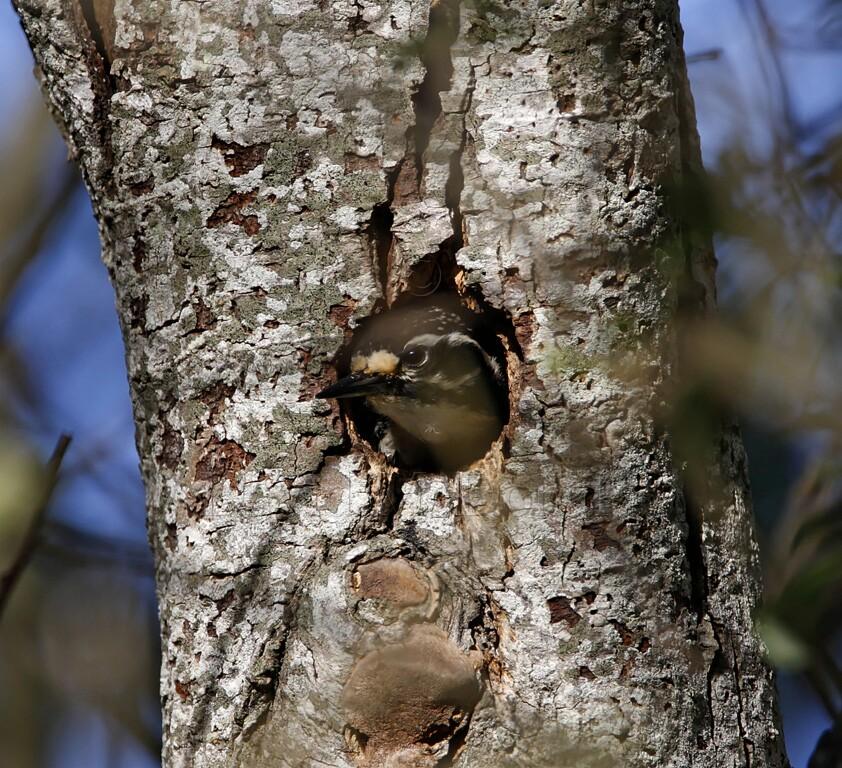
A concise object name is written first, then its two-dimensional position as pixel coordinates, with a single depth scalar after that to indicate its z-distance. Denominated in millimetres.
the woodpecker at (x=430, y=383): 5289
